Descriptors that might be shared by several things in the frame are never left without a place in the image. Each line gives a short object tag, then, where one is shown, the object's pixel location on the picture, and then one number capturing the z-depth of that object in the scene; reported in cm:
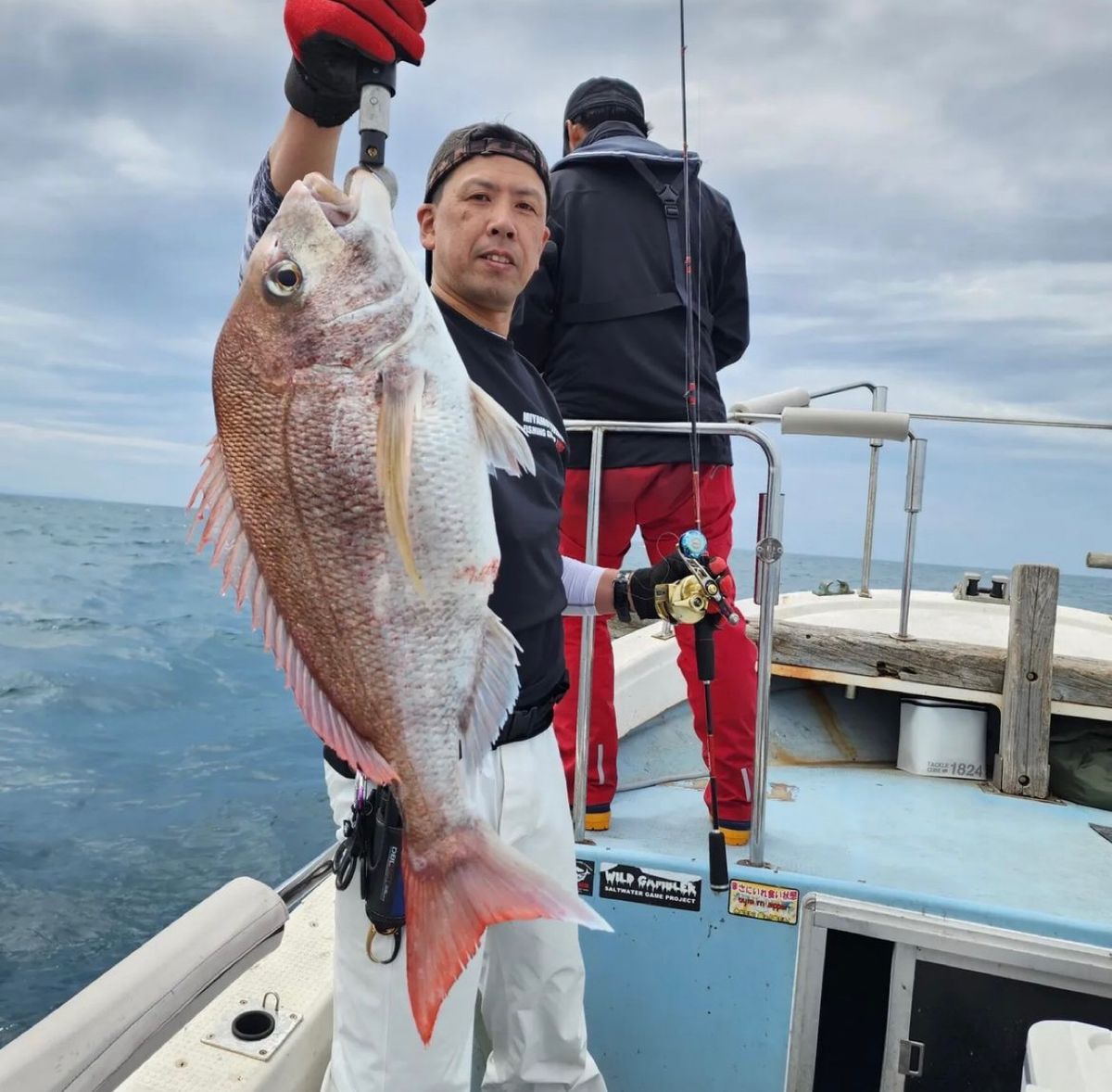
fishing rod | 204
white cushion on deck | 117
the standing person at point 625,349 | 267
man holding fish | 117
